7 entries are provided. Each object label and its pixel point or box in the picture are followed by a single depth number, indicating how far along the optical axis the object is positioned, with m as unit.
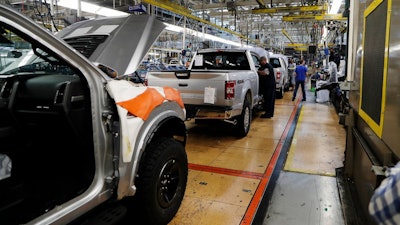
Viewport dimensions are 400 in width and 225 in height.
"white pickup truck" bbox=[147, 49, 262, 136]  5.39
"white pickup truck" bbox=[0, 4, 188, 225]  2.00
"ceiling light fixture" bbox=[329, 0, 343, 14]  7.63
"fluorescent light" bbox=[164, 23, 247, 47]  10.38
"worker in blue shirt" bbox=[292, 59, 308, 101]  11.50
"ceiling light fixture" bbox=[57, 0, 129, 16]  5.83
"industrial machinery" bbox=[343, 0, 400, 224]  1.73
